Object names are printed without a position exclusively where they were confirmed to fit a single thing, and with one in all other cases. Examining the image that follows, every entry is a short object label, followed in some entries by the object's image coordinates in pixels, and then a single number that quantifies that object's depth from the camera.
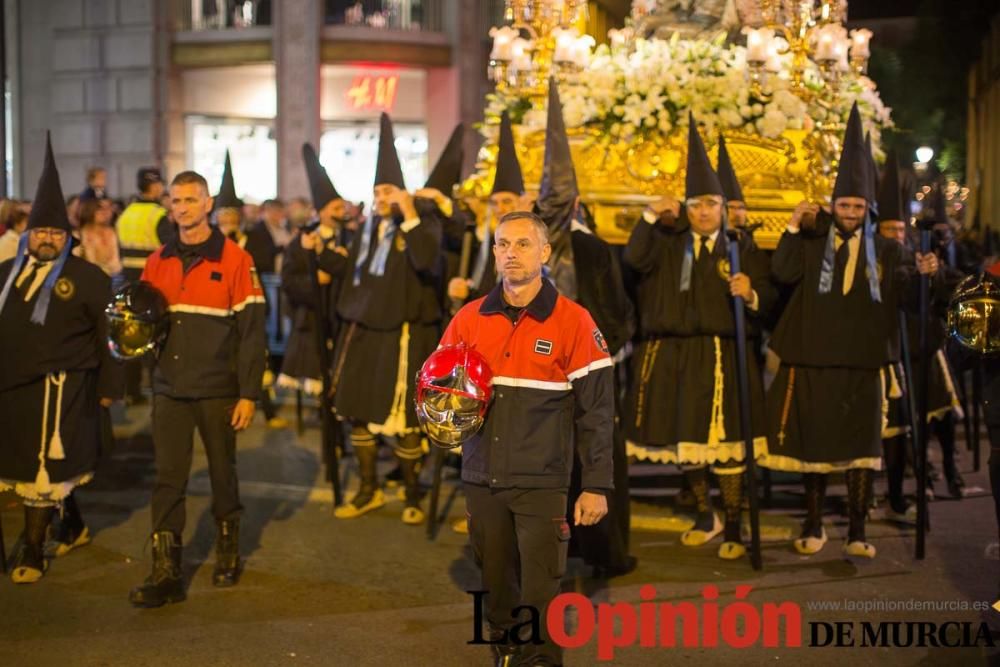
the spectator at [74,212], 12.24
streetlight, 23.53
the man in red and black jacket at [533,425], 5.30
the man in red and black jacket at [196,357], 6.95
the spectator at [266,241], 14.02
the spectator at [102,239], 11.78
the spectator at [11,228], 11.17
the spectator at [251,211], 16.66
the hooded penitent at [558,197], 7.48
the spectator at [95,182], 13.98
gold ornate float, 10.20
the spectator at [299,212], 14.87
